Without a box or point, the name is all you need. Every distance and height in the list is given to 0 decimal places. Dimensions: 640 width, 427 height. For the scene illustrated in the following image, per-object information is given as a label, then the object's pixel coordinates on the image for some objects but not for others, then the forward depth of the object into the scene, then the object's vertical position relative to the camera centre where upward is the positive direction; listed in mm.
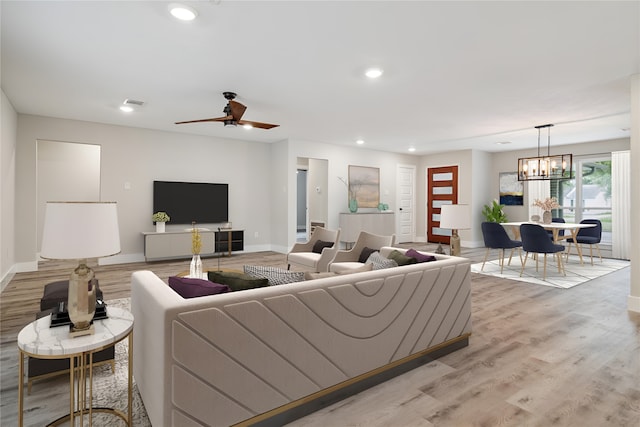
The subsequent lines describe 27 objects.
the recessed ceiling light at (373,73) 3635 +1480
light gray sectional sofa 1510 -693
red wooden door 9555 +499
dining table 6064 -276
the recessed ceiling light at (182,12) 2455 +1444
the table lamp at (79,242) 1579 -153
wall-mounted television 6768 +182
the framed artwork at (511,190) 8977 +592
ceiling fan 4332 +1239
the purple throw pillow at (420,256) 2760 -363
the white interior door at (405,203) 9859 +248
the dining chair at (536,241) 5238 -438
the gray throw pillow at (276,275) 2004 -384
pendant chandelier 6062 +811
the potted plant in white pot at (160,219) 6500 -173
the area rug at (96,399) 1859 -1123
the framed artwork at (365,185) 8773 +666
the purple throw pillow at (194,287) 1725 -396
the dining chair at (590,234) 6527 -425
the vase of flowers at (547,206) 6613 +121
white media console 6309 -644
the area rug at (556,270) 5199 -1002
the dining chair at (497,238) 5797 -441
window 7676 +459
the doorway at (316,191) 8469 +512
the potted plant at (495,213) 8812 -26
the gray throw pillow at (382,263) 2523 -384
